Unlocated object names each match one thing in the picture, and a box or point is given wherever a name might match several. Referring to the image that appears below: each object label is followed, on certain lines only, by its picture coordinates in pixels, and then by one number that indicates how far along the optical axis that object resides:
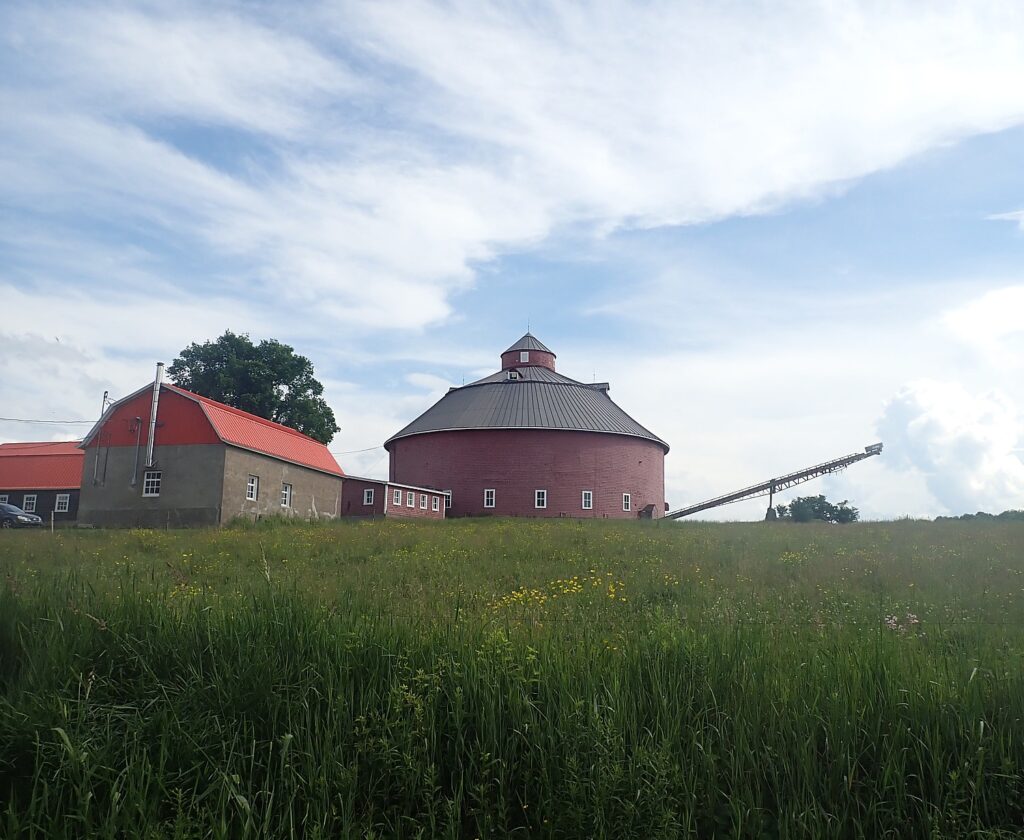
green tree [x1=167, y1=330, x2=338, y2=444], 57.88
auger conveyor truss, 52.09
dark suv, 38.84
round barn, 45.75
